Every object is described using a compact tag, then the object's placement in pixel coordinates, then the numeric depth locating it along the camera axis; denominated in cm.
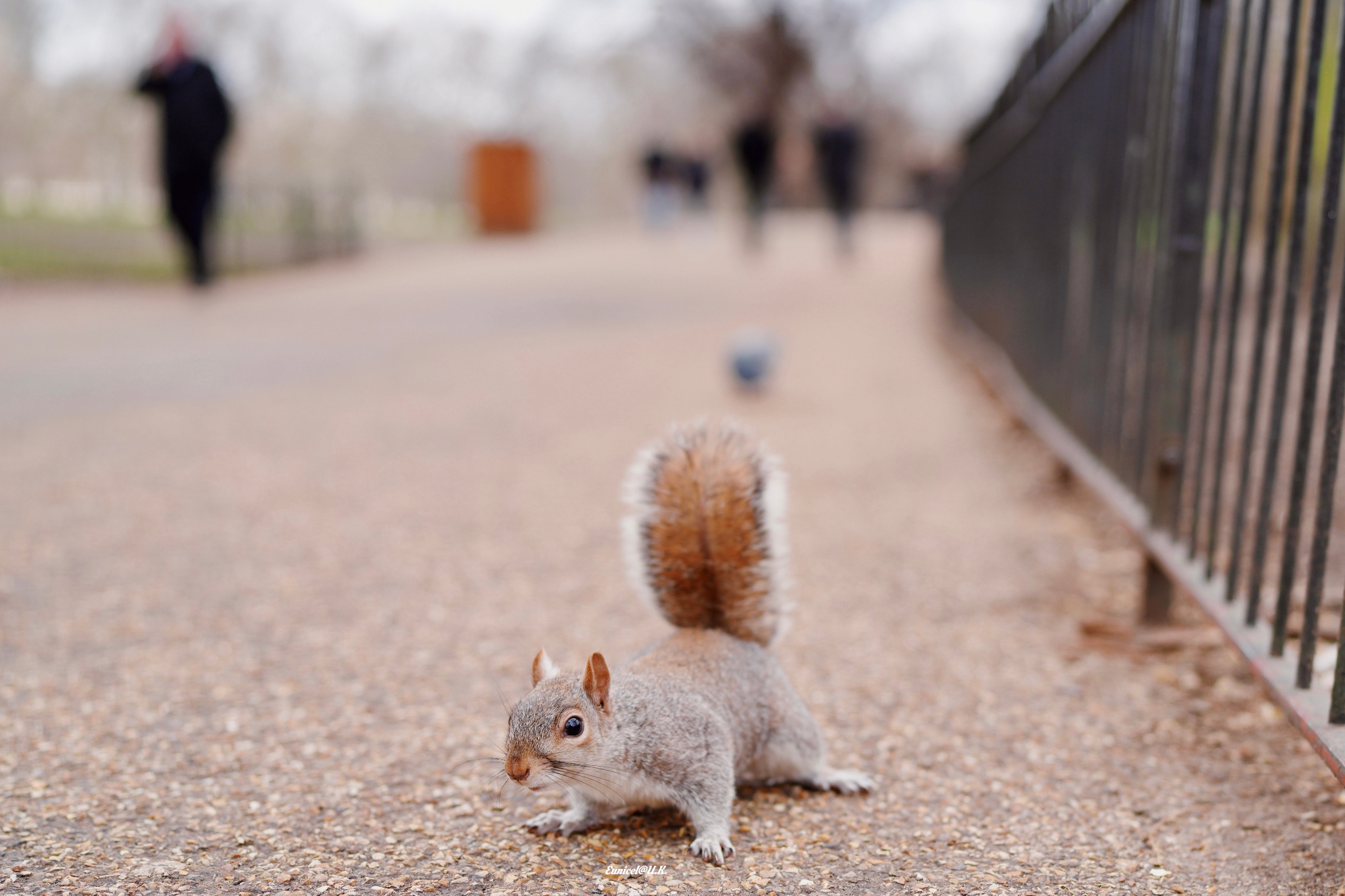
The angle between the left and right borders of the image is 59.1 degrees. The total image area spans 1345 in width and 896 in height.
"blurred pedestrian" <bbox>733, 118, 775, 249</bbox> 1728
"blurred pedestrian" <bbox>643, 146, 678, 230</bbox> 2233
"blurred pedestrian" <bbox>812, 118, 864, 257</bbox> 1653
